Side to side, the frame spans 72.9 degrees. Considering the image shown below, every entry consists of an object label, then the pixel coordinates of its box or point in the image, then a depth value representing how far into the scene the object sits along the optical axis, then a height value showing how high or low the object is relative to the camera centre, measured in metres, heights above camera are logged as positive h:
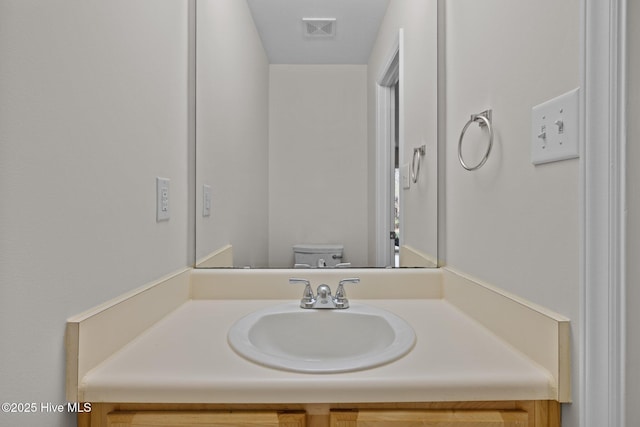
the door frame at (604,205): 0.65 +0.02
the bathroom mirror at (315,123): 1.43 +0.30
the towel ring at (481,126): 1.04 +0.22
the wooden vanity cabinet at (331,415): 0.78 -0.36
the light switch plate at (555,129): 0.71 +0.15
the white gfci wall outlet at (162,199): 1.12 +0.04
